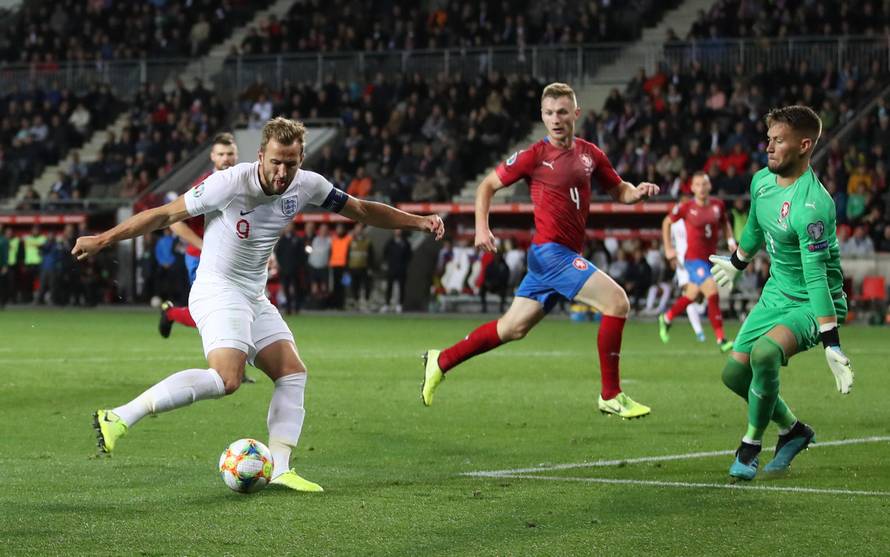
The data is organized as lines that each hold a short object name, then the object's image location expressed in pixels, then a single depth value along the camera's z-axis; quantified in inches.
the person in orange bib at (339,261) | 1293.1
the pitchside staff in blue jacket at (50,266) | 1393.9
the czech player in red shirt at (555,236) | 433.1
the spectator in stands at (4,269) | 1403.8
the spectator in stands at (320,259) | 1307.8
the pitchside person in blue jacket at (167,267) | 1347.2
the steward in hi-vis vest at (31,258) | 1425.9
